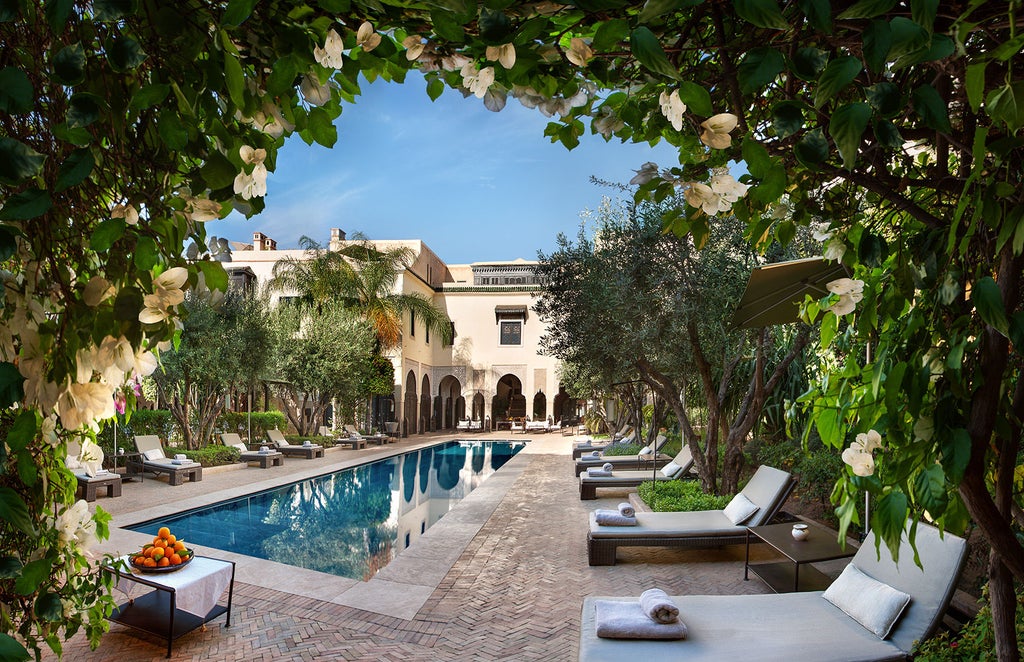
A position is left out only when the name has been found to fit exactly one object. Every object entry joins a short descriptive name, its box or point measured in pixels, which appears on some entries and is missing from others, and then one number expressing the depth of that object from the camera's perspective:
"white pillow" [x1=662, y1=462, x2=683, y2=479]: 10.76
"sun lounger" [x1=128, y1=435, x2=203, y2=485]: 12.68
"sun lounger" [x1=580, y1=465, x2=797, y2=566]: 6.74
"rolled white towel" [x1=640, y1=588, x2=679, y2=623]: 3.83
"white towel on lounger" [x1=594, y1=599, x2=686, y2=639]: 3.76
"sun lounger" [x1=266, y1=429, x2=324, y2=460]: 18.53
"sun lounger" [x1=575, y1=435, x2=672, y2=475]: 13.20
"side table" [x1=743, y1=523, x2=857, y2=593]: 5.42
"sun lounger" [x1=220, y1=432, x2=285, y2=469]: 16.00
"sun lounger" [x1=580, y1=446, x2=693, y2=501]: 10.80
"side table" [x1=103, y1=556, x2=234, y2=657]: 4.63
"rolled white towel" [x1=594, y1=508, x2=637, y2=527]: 7.03
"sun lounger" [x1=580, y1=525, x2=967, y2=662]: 3.54
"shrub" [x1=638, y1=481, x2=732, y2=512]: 8.26
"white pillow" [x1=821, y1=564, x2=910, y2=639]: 3.69
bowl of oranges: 4.92
